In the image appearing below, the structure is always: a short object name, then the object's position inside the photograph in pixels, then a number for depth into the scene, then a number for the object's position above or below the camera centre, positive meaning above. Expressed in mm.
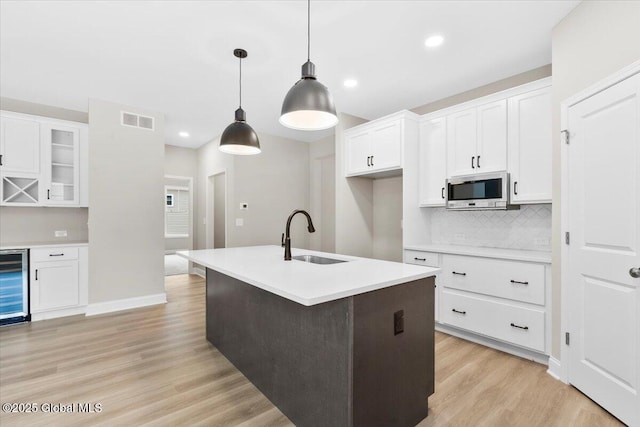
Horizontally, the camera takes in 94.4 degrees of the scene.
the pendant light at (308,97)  1828 +729
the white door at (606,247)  1746 -217
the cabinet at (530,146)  2662 +630
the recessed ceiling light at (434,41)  2486 +1483
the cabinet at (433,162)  3457 +624
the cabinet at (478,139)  2967 +791
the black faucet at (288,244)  2328 -238
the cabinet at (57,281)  3537 -833
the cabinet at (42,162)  3564 +664
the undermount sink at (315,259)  2358 -376
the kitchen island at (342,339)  1453 -717
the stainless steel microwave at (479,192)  2905 +233
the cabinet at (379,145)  3596 +917
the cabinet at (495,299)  2492 -798
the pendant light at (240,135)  2703 +731
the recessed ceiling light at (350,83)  3284 +1484
